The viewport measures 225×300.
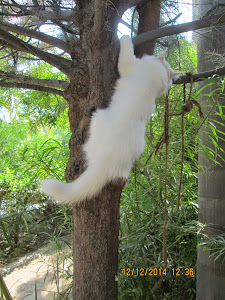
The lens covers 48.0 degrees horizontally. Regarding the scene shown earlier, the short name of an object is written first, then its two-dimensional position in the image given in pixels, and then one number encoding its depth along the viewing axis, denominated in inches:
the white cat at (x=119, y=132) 35.3
